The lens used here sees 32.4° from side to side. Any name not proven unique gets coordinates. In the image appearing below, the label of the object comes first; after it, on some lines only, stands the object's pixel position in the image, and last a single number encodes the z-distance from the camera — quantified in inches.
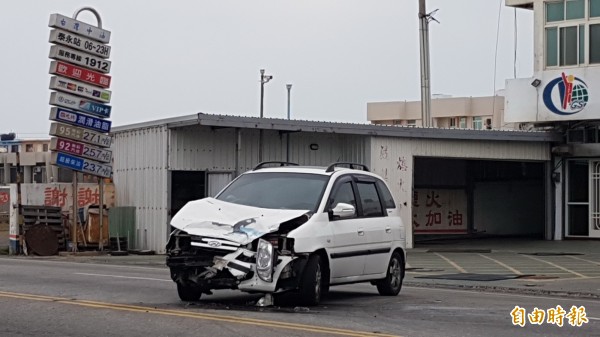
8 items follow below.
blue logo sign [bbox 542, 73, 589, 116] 1355.8
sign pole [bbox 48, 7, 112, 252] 1140.5
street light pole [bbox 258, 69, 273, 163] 2102.6
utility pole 1626.5
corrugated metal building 1173.7
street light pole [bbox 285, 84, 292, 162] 1238.9
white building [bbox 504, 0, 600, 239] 1359.5
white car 490.9
